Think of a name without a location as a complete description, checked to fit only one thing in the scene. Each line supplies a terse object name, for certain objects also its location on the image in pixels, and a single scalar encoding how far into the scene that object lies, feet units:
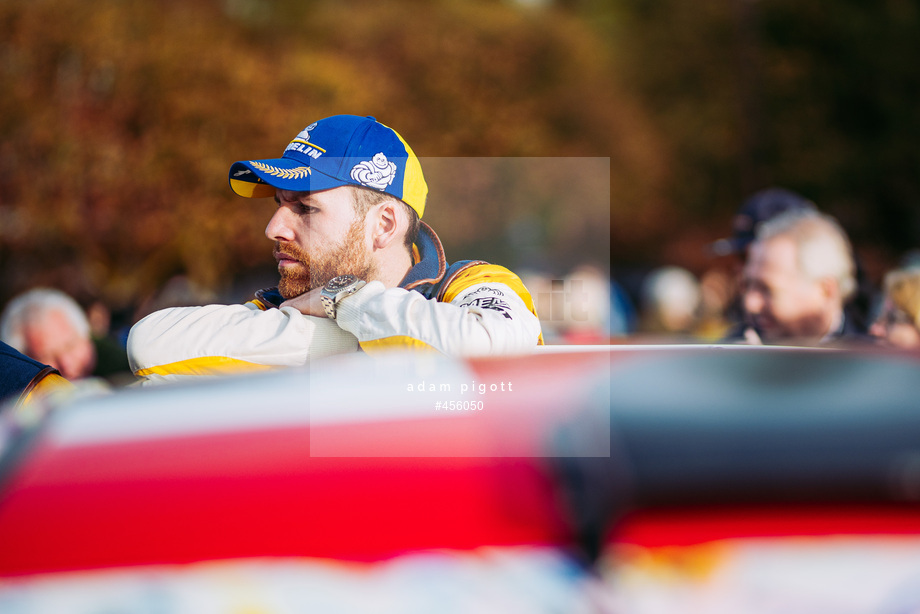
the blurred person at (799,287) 22.43
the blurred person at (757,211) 27.53
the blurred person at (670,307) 56.29
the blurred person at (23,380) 14.34
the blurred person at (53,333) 30.71
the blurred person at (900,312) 24.99
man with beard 12.17
